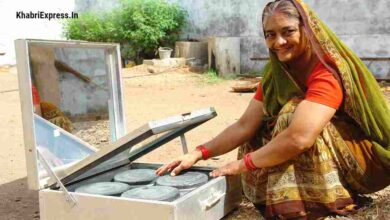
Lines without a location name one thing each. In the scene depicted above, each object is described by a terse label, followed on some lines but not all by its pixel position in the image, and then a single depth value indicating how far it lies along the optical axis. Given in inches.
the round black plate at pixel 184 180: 95.3
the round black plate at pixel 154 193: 86.4
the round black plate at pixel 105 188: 91.7
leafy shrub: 462.6
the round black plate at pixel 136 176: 100.7
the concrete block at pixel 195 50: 446.6
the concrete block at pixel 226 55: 405.4
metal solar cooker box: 83.3
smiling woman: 88.1
